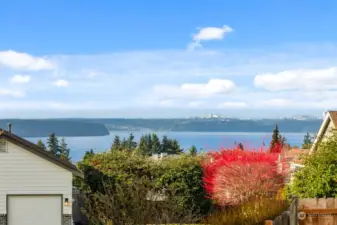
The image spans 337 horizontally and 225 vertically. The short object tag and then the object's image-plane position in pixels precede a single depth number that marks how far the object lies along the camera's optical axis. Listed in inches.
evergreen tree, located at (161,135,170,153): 3137.1
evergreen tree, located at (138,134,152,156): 3147.6
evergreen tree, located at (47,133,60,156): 3105.3
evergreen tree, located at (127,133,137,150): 3281.3
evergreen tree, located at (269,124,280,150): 1864.7
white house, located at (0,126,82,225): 848.9
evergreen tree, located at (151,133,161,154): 3075.8
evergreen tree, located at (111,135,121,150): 3160.7
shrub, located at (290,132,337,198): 516.7
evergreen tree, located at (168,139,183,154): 2888.3
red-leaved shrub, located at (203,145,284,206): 901.8
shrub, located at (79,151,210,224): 930.1
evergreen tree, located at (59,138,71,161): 2954.7
